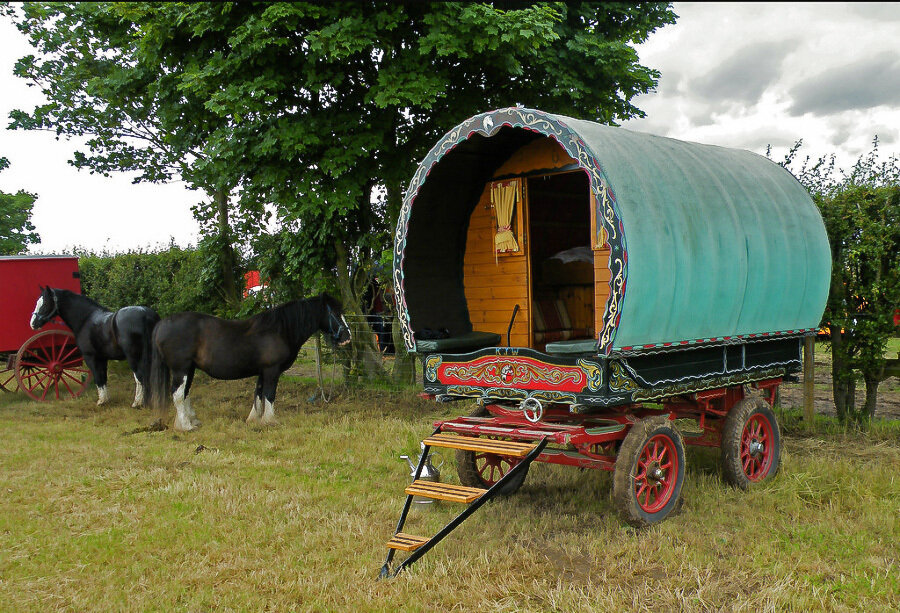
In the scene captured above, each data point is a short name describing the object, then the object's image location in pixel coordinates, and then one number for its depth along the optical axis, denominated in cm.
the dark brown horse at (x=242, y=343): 957
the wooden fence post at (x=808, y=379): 822
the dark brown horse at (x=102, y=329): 1097
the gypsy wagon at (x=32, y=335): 1179
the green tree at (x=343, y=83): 934
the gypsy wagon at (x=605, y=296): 500
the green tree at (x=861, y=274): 777
